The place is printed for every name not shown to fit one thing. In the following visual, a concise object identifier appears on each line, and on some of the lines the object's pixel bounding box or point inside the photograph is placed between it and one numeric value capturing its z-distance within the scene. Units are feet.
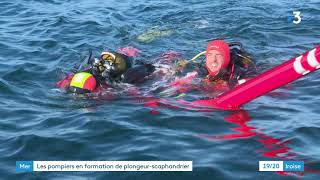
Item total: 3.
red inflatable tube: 18.76
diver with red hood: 28.78
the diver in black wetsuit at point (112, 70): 29.25
